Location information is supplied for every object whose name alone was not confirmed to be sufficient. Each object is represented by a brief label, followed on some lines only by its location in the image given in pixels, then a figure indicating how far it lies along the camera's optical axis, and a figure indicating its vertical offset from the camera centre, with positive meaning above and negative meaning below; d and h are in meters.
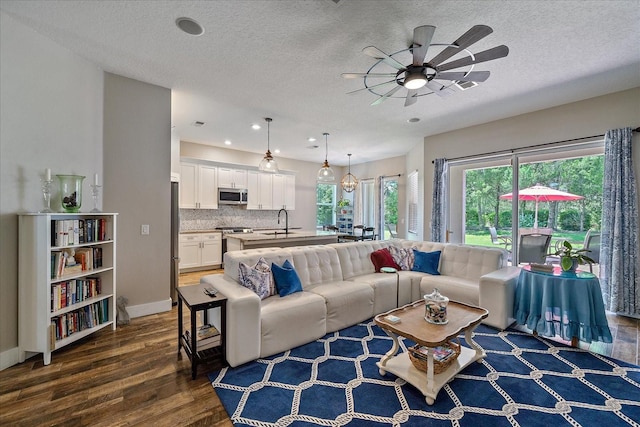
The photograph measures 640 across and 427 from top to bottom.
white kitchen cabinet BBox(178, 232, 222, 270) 5.84 -0.90
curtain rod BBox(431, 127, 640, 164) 3.82 +1.06
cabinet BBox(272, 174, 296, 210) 7.68 +0.54
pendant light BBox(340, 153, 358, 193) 6.89 +0.71
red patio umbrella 4.22 +0.29
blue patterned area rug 1.79 -1.35
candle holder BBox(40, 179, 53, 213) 2.52 +0.15
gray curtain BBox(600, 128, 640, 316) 3.46 -0.21
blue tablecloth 2.65 -0.95
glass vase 2.67 +0.16
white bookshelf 2.37 -0.78
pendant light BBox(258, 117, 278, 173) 4.50 +0.75
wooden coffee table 1.96 -0.91
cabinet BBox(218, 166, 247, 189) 6.67 +0.81
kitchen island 4.47 -0.52
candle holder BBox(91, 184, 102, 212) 2.96 +0.15
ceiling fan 1.99 +1.25
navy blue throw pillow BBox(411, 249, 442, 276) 4.01 -0.76
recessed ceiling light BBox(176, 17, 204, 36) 2.28 +1.58
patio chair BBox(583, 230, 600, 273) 3.86 -0.44
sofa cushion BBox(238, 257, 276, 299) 2.74 -0.70
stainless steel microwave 6.64 +0.34
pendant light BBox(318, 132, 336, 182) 5.39 +0.73
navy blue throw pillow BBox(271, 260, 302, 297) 2.95 -0.76
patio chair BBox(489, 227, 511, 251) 4.78 -0.47
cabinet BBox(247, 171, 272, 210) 7.20 +0.53
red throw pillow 4.00 -0.72
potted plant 2.83 -0.48
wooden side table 2.20 -0.97
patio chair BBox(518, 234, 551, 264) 4.14 -0.54
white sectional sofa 2.39 -0.92
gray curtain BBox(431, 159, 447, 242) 5.52 +0.22
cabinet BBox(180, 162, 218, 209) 6.12 +0.54
